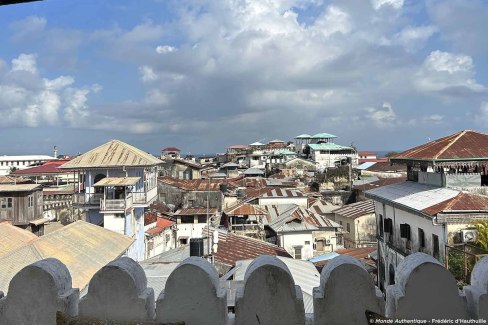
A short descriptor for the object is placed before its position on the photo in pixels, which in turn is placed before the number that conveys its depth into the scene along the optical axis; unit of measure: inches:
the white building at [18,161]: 3737.5
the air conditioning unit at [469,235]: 654.5
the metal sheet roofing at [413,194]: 750.5
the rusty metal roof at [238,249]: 852.6
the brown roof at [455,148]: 779.4
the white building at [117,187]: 1095.0
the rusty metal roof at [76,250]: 540.7
